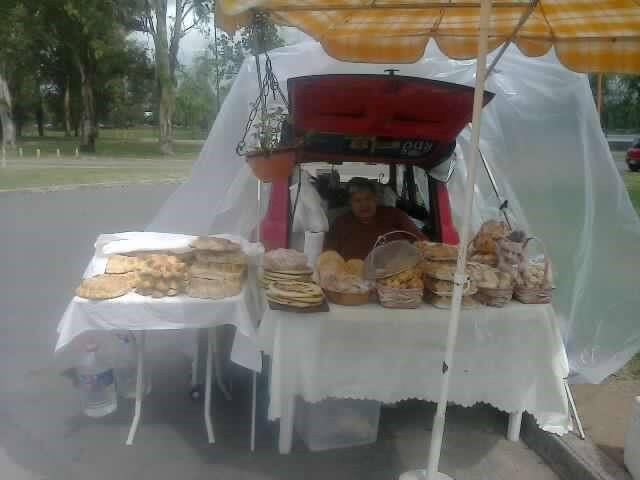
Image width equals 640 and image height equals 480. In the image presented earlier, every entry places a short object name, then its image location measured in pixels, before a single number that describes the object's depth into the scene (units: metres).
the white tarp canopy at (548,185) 4.60
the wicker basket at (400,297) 3.14
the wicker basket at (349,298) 3.19
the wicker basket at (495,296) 3.21
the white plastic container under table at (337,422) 3.52
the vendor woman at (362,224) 4.50
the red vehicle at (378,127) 3.81
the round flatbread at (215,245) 3.50
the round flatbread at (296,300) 3.04
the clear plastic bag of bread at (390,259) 3.25
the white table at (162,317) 3.16
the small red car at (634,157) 23.74
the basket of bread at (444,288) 3.19
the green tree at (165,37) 29.98
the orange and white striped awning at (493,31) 3.21
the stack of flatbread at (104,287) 3.17
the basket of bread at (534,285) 3.29
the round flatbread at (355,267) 3.50
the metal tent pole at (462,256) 2.47
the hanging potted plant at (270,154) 3.71
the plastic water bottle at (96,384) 3.70
